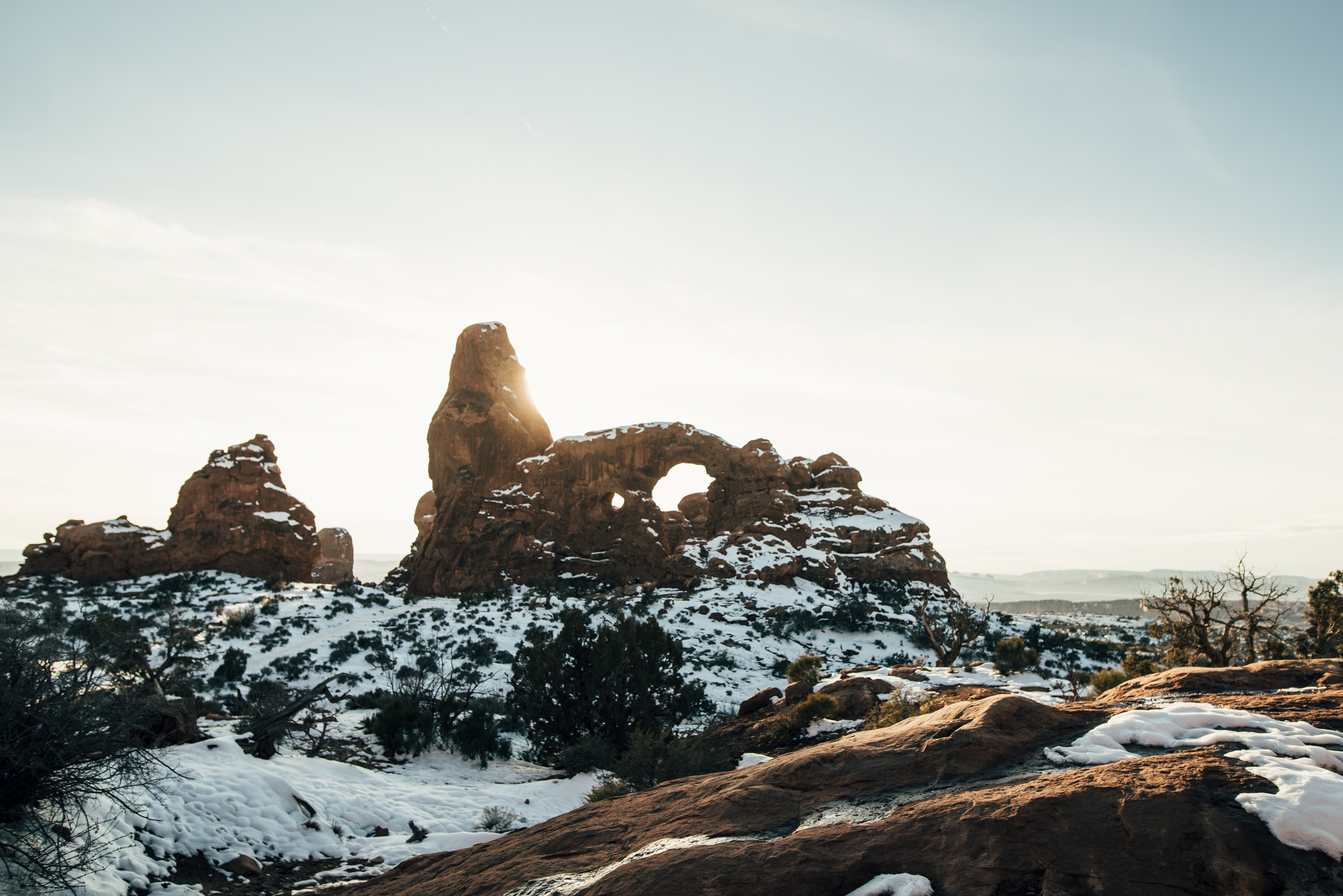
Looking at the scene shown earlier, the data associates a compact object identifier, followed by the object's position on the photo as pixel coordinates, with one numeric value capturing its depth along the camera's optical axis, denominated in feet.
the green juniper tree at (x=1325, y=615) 70.95
